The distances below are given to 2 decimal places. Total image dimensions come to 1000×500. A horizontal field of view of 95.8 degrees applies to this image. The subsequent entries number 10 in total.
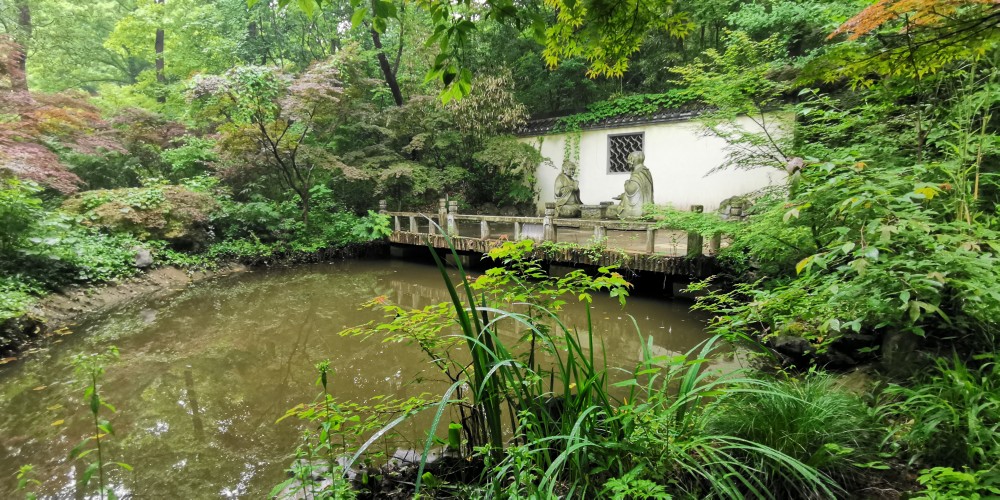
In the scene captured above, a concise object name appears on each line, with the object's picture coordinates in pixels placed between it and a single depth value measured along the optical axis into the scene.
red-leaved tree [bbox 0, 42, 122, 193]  5.57
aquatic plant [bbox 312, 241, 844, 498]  1.20
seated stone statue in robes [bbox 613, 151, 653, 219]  8.02
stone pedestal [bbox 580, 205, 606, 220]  9.19
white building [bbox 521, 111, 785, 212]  9.16
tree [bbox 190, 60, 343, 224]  7.57
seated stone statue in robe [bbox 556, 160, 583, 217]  8.89
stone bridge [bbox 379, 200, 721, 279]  5.48
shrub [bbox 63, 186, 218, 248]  7.01
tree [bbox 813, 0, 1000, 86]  1.57
